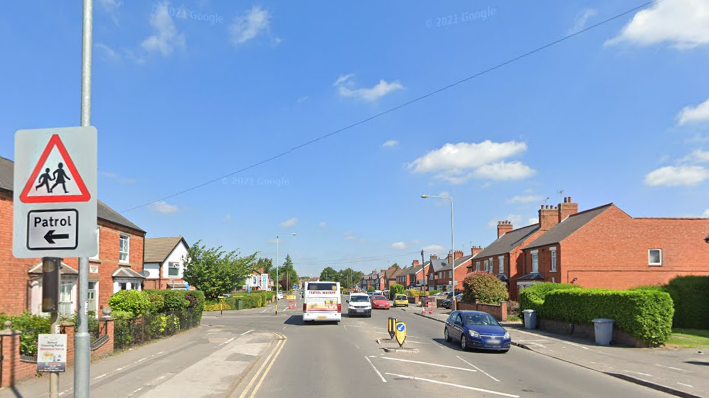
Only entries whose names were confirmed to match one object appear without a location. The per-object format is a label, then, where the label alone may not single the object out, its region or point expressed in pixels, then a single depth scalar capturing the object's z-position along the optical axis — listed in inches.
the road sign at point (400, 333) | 732.0
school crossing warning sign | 168.1
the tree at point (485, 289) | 1509.6
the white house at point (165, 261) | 2044.8
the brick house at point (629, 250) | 1535.4
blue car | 701.3
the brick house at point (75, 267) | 764.0
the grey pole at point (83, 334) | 169.9
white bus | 1202.6
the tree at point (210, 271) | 1855.3
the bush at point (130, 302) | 795.4
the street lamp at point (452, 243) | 1500.7
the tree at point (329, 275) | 7509.8
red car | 2116.1
